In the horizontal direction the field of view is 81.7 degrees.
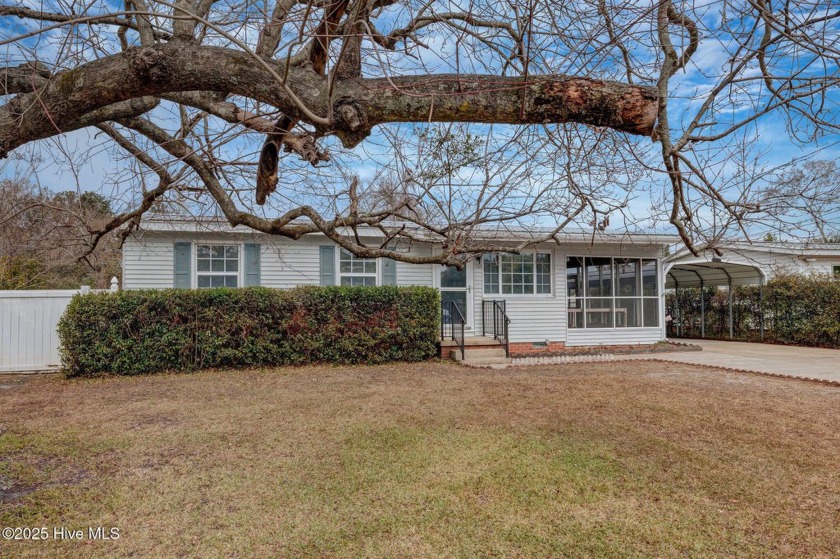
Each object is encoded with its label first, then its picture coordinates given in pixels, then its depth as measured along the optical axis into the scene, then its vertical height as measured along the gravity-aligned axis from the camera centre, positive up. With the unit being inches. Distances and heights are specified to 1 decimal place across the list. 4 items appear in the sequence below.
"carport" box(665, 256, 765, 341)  590.2 +23.4
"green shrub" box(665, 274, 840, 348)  512.1 -23.1
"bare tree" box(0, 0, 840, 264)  94.0 +48.1
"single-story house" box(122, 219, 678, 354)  417.4 +20.0
